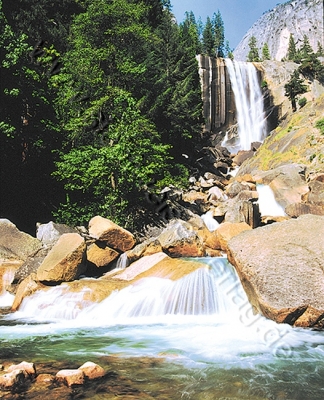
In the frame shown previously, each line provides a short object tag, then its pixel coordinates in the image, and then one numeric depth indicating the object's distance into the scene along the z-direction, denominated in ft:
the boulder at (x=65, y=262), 40.51
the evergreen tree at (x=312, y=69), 194.38
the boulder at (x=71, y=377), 20.13
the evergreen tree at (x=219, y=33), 378.94
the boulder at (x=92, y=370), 21.06
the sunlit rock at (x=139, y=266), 43.05
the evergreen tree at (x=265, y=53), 415.64
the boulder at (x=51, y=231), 55.08
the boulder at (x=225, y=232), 55.26
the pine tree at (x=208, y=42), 284.00
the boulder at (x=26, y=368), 20.77
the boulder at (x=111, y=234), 48.78
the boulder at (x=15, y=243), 51.26
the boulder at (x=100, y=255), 48.70
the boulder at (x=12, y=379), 19.30
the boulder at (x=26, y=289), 40.11
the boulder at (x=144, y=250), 48.44
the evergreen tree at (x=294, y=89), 171.42
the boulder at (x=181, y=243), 50.24
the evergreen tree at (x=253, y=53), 419.62
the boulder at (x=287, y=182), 93.40
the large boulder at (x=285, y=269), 29.09
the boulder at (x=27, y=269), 44.70
